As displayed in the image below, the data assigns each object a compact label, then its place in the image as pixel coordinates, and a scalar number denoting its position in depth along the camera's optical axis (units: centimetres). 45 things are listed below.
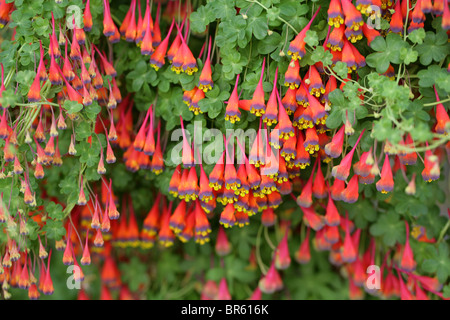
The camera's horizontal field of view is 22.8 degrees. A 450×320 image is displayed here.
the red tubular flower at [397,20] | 49
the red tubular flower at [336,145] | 50
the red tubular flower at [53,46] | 49
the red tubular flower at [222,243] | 57
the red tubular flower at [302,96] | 50
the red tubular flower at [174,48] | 51
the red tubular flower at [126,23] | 53
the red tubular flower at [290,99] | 50
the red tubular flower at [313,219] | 54
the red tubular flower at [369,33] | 49
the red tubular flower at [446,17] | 48
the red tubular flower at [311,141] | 50
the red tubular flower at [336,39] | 49
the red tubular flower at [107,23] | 51
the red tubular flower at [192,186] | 51
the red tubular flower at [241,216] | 53
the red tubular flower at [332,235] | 55
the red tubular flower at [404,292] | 55
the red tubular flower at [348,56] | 49
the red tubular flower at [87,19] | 50
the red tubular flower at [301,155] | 51
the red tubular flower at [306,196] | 53
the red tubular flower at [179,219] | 54
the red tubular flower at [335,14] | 48
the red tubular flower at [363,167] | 49
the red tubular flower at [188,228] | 54
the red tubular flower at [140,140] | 53
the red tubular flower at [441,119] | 49
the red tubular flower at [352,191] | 50
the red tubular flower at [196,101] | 51
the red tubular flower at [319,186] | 53
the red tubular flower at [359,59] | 50
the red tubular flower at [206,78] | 51
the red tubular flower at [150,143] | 52
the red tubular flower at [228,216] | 52
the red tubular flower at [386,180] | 49
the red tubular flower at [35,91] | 49
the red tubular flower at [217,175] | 51
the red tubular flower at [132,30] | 52
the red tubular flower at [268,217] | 55
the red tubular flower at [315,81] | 49
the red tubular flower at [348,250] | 54
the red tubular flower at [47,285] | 52
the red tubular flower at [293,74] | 49
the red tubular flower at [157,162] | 53
